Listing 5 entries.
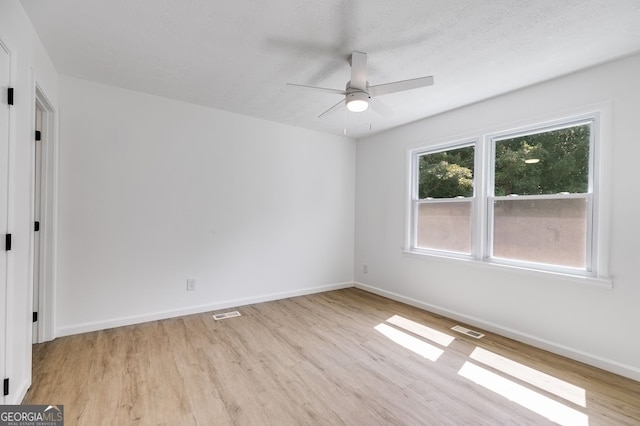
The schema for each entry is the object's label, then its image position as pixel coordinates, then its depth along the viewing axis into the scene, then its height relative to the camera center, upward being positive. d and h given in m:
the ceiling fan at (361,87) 2.24 +0.99
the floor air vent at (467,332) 3.02 -1.28
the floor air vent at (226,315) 3.43 -1.29
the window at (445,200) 3.51 +0.18
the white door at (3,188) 1.56 +0.10
